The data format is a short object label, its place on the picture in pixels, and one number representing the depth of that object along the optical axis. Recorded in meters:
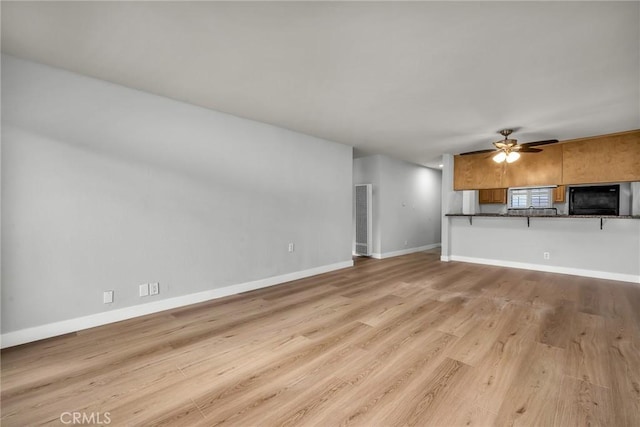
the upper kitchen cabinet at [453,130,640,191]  4.43
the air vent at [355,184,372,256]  6.62
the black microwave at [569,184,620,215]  4.80
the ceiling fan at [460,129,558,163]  4.21
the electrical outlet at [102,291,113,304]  2.80
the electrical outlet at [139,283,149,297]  3.04
